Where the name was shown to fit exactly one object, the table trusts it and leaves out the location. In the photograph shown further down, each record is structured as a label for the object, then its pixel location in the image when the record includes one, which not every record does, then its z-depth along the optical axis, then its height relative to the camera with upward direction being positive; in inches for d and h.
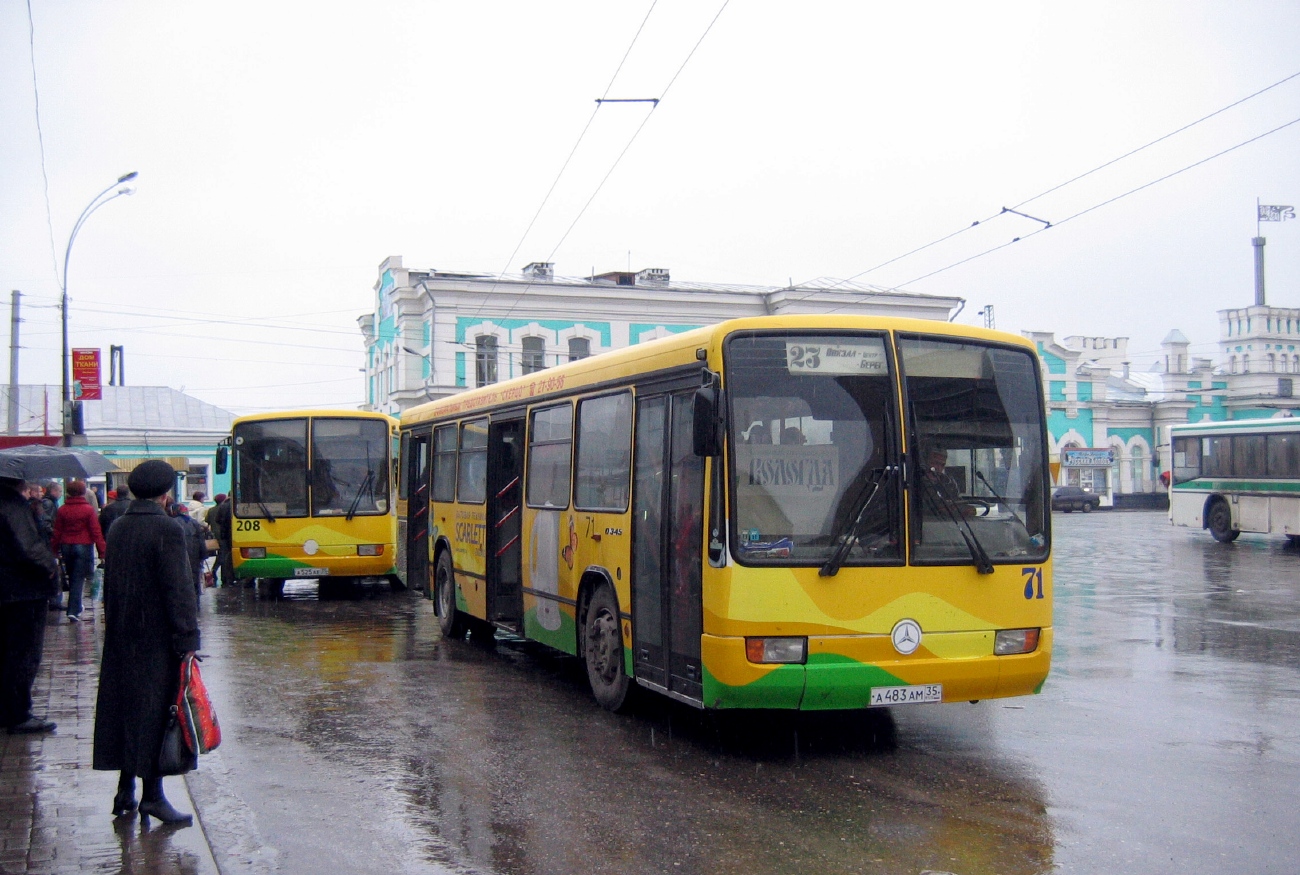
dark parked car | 2432.3 -53.8
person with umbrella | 316.8 -28.6
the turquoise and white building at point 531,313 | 1951.3 +260.1
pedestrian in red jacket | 607.5 -22.1
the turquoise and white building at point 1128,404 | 2632.9 +142.7
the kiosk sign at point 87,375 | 1217.5 +108.3
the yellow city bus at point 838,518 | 295.0 -10.4
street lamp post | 1032.8 +105.8
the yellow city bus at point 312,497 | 745.6 -8.7
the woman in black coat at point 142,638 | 239.5 -28.9
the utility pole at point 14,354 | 1280.8 +132.4
